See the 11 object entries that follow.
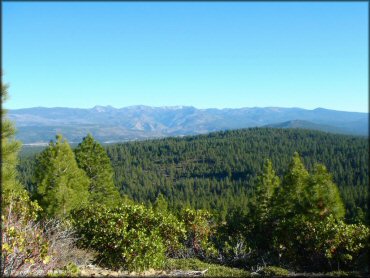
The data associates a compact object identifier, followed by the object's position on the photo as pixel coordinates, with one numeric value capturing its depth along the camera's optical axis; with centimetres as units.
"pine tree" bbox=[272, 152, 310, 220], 2884
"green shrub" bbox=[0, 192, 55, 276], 698
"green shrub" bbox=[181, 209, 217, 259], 1797
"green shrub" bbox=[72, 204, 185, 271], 1170
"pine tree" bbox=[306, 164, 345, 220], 2811
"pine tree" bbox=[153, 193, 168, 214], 4578
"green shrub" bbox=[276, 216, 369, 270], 1538
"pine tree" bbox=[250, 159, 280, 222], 3469
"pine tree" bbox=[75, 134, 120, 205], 3259
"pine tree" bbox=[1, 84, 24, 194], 1536
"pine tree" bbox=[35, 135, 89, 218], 2358
